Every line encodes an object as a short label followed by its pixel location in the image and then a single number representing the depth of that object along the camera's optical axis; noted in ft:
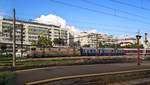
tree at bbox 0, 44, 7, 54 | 130.00
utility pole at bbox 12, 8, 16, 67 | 48.13
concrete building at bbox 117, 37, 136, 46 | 247.85
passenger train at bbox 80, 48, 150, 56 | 126.87
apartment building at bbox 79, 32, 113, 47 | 206.10
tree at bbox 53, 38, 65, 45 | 181.50
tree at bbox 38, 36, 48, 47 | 154.56
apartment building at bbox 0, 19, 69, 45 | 147.09
